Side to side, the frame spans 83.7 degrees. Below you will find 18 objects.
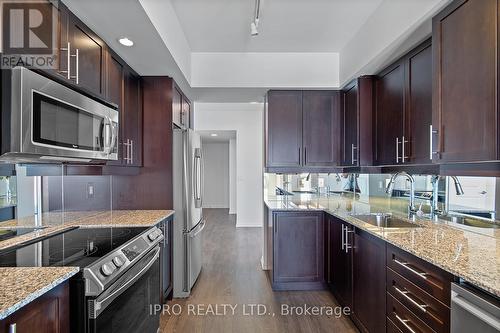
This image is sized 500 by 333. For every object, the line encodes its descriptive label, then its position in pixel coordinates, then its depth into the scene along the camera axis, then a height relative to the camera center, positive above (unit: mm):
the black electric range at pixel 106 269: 1280 -559
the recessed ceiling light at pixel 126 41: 2195 +1000
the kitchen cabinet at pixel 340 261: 2463 -906
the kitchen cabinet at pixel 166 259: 2648 -932
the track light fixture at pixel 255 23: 2258 +1222
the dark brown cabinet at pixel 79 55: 1704 +764
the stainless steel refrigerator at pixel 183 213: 2969 -511
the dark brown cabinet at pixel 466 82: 1388 +470
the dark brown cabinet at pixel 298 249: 3102 -920
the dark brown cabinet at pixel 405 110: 2115 +493
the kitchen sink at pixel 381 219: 2408 -475
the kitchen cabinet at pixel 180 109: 3199 +735
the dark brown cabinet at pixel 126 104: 2408 +595
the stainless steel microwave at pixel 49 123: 1297 +239
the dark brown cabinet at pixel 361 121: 3035 +506
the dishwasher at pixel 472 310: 1014 -554
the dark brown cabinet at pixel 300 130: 3582 +466
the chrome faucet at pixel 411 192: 2465 -230
